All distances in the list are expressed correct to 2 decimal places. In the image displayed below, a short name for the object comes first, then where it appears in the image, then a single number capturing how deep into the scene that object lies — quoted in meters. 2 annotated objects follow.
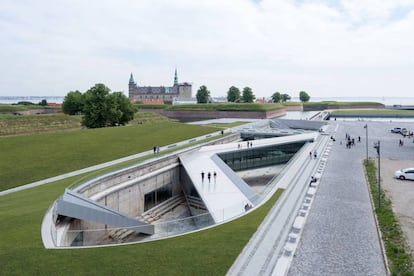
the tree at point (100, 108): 57.34
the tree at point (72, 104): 86.69
